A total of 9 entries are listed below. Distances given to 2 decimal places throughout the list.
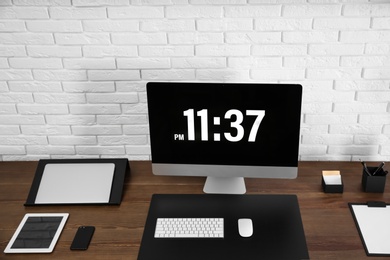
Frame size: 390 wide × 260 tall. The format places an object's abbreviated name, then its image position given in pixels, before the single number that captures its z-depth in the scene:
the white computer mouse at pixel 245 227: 1.94
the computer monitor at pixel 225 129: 1.99
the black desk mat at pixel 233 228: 1.86
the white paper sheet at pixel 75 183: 2.17
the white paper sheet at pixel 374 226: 1.87
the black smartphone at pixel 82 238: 1.92
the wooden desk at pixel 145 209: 1.90
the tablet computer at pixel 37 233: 1.92
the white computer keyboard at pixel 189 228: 1.95
